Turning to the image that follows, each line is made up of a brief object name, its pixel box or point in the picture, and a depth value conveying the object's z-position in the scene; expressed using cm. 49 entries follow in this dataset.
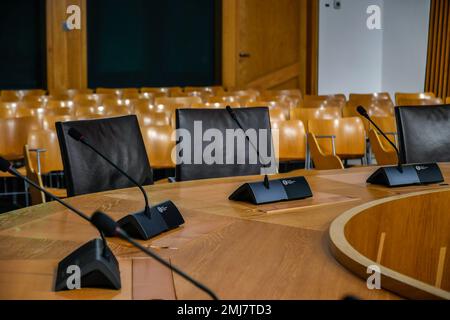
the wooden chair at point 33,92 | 1167
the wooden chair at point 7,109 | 788
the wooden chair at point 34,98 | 987
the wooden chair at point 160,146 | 539
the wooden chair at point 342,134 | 614
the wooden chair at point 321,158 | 521
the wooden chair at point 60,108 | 755
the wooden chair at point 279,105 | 816
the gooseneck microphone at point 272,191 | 273
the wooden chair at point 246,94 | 1025
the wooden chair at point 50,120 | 639
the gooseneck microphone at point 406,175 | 309
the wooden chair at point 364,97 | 969
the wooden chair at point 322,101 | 975
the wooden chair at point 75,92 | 1111
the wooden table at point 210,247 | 168
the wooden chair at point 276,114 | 718
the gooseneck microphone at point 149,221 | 221
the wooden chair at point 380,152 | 561
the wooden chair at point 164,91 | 1145
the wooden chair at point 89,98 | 900
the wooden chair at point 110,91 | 1147
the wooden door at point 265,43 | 1417
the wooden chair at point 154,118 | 680
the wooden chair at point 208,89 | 1200
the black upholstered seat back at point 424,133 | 394
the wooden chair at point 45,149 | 516
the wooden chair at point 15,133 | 637
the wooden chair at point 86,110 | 747
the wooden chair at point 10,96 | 1075
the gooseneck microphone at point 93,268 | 171
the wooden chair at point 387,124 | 644
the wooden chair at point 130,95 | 1055
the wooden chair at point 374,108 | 827
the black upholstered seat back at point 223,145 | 386
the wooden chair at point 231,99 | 938
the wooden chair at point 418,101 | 867
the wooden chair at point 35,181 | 448
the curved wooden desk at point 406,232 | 235
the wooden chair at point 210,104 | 774
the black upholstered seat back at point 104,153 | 323
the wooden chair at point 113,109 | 754
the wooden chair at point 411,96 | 1002
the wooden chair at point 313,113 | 749
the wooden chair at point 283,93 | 1133
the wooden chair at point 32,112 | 744
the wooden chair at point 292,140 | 604
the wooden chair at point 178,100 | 898
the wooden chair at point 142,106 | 764
